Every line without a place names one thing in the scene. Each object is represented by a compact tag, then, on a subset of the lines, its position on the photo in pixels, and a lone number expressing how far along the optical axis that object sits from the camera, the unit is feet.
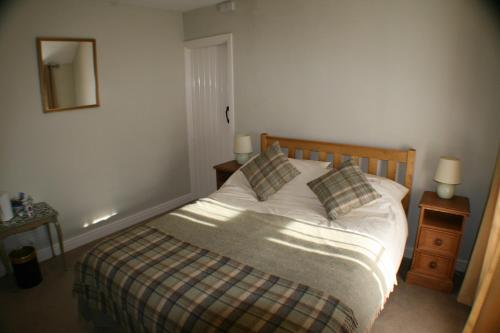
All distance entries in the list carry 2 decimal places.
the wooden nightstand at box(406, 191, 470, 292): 8.33
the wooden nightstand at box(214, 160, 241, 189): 12.00
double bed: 5.18
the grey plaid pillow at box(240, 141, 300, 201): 9.76
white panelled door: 13.10
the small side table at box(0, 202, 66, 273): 8.72
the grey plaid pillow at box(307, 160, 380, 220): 8.37
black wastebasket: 8.99
